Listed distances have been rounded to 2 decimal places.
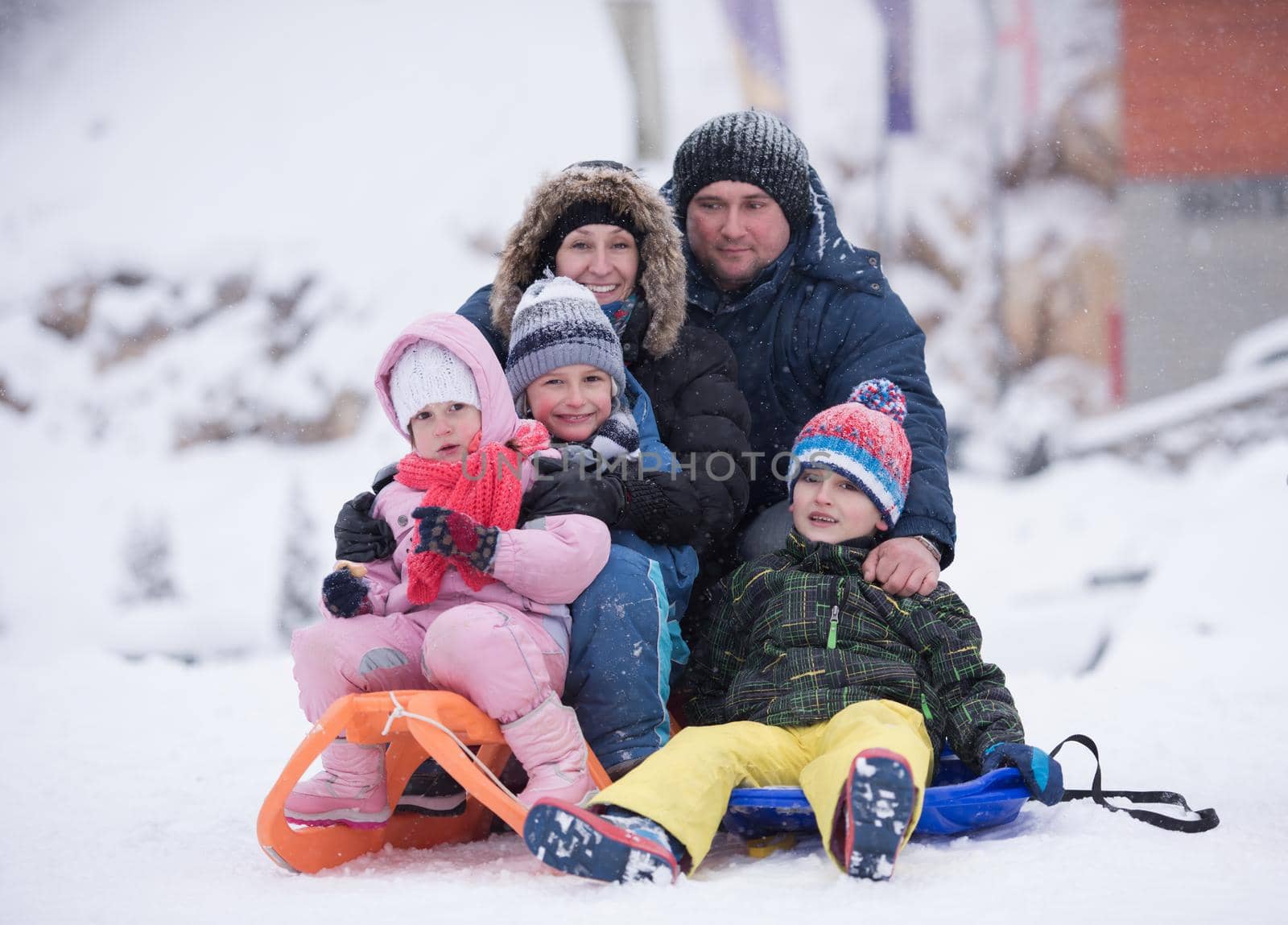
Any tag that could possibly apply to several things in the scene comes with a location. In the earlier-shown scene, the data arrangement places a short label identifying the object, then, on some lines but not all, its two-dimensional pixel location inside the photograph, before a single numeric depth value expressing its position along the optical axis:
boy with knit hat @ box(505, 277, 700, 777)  4.62
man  5.25
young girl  4.49
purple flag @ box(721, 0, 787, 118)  11.78
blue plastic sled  4.48
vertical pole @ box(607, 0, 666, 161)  11.83
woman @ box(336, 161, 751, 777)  4.63
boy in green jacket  4.31
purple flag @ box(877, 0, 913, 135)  12.16
